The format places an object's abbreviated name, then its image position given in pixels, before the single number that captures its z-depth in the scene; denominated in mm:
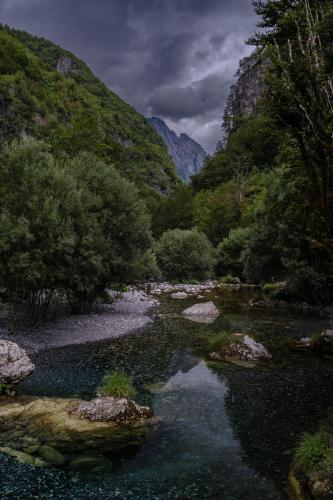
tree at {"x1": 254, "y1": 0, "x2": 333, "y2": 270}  10930
